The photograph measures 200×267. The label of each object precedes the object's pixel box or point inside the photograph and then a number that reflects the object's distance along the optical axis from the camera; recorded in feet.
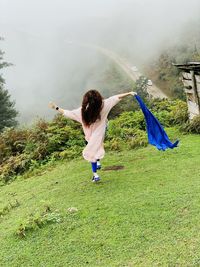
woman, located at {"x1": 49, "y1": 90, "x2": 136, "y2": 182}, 18.23
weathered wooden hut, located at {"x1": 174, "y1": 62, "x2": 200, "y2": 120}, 23.80
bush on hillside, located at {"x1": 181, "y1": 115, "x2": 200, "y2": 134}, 24.66
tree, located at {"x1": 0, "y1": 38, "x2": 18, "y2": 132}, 83.41
